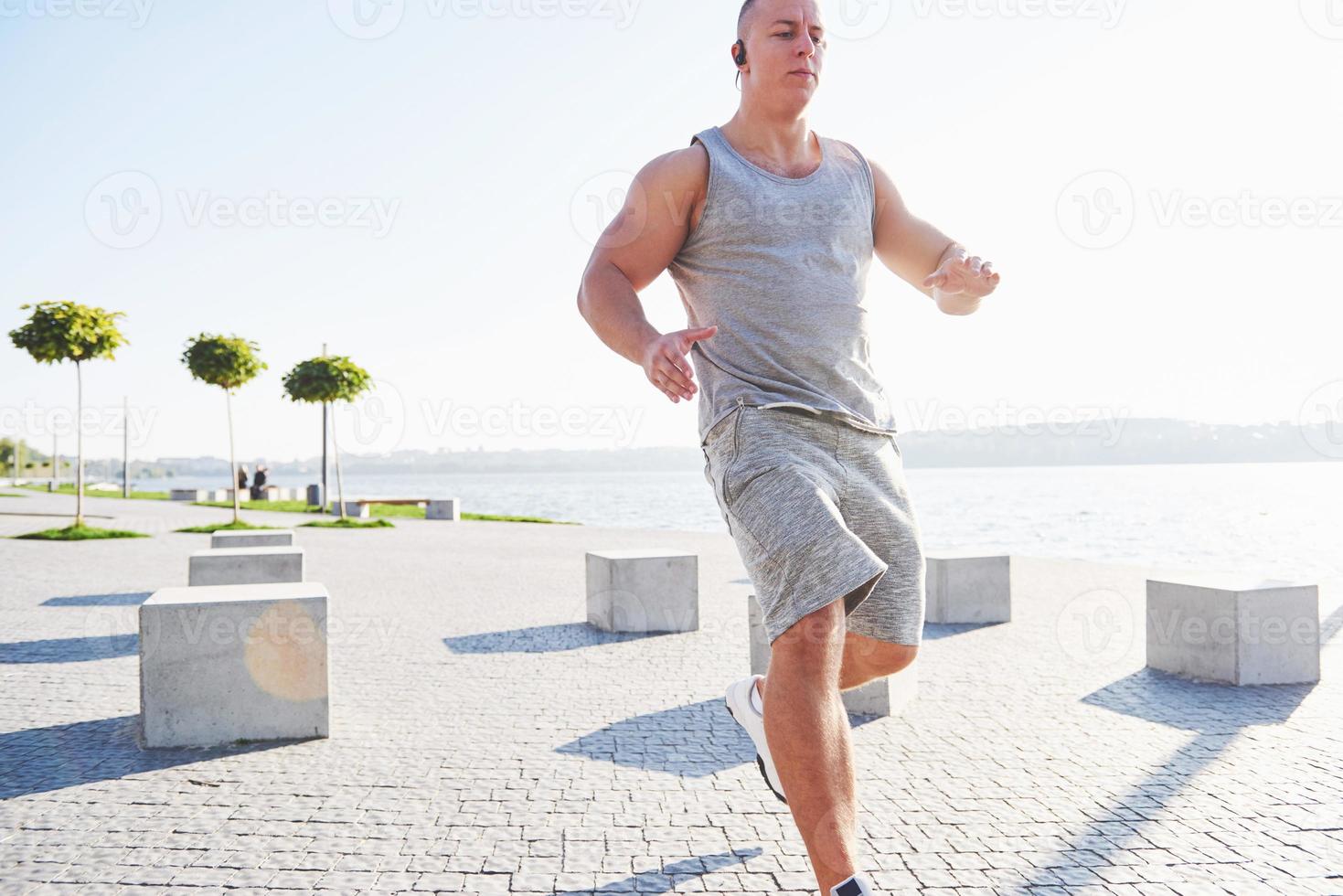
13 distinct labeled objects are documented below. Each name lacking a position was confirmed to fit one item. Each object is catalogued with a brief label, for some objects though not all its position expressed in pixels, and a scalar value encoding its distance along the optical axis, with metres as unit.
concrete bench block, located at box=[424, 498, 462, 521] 30.36
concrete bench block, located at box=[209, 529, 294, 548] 11.20
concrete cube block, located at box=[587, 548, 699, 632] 8.41
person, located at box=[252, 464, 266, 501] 42.62
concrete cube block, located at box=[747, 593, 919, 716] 5.23
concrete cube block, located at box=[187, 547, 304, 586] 8.61
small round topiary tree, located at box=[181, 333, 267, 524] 23.48
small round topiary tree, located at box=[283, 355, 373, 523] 29.22
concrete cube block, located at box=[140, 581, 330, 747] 4.66
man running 2.31
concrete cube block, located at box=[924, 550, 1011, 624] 8.93
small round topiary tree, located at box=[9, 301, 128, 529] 18.70
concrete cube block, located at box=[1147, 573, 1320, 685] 6.21
